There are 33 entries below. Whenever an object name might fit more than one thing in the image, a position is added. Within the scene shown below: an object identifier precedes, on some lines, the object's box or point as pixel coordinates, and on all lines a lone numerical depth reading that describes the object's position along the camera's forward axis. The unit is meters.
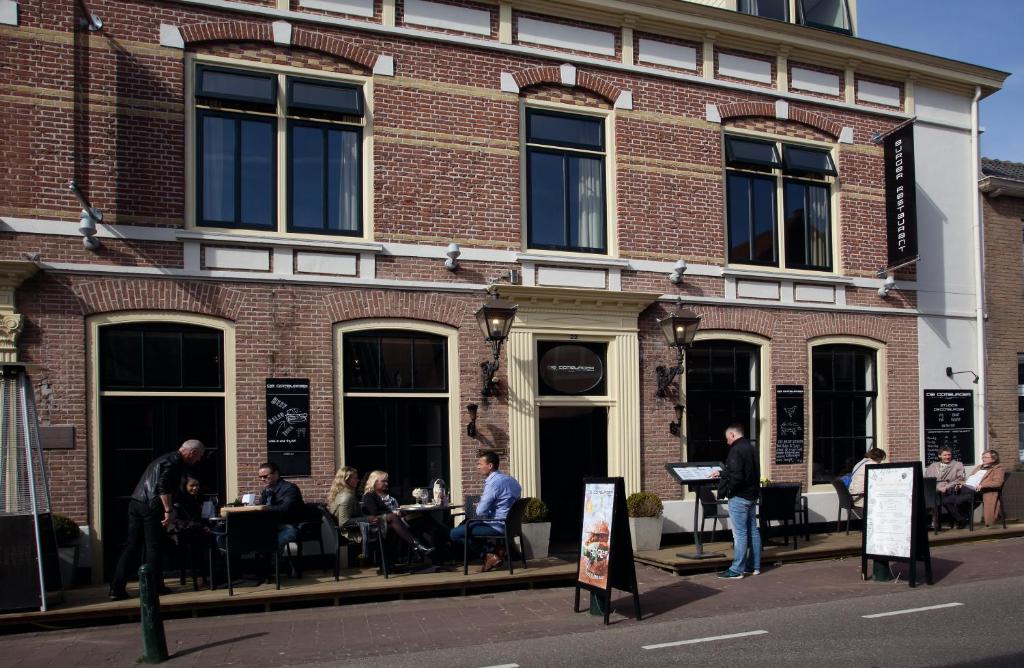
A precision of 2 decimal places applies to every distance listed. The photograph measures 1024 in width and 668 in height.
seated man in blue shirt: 10.38
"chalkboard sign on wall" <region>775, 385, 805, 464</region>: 13.80
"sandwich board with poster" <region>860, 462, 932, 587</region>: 9.61
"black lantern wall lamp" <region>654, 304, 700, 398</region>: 12.44
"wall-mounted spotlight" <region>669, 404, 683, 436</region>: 13.07
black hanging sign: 14.45
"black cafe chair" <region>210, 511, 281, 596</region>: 9.41
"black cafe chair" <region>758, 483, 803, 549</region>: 12.07
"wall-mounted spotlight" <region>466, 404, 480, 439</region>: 11.80
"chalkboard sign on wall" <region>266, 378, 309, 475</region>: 11.02
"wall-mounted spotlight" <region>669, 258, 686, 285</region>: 13.12
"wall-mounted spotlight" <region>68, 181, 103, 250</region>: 10.08
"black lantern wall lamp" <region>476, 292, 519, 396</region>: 11.43
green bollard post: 7.22
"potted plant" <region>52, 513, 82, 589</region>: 9.79
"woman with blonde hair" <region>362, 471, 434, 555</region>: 10.24
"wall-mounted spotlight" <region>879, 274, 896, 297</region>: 14.57
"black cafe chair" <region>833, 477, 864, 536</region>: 12.76
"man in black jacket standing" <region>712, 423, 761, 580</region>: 10.40
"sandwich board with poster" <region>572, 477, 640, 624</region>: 8.46
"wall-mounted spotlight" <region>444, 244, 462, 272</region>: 11.84
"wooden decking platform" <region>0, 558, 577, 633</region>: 8.62
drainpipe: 15.27
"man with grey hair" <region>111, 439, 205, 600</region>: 9.14
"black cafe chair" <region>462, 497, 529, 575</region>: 10.35
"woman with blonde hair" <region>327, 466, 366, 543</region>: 10.42
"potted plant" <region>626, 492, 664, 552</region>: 12.17
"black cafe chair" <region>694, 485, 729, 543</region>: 11.96
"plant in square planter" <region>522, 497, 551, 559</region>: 11.42
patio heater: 8.61
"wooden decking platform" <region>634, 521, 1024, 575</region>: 10.98
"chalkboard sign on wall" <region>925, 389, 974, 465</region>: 14.91
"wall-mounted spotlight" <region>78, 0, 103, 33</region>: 10.35
